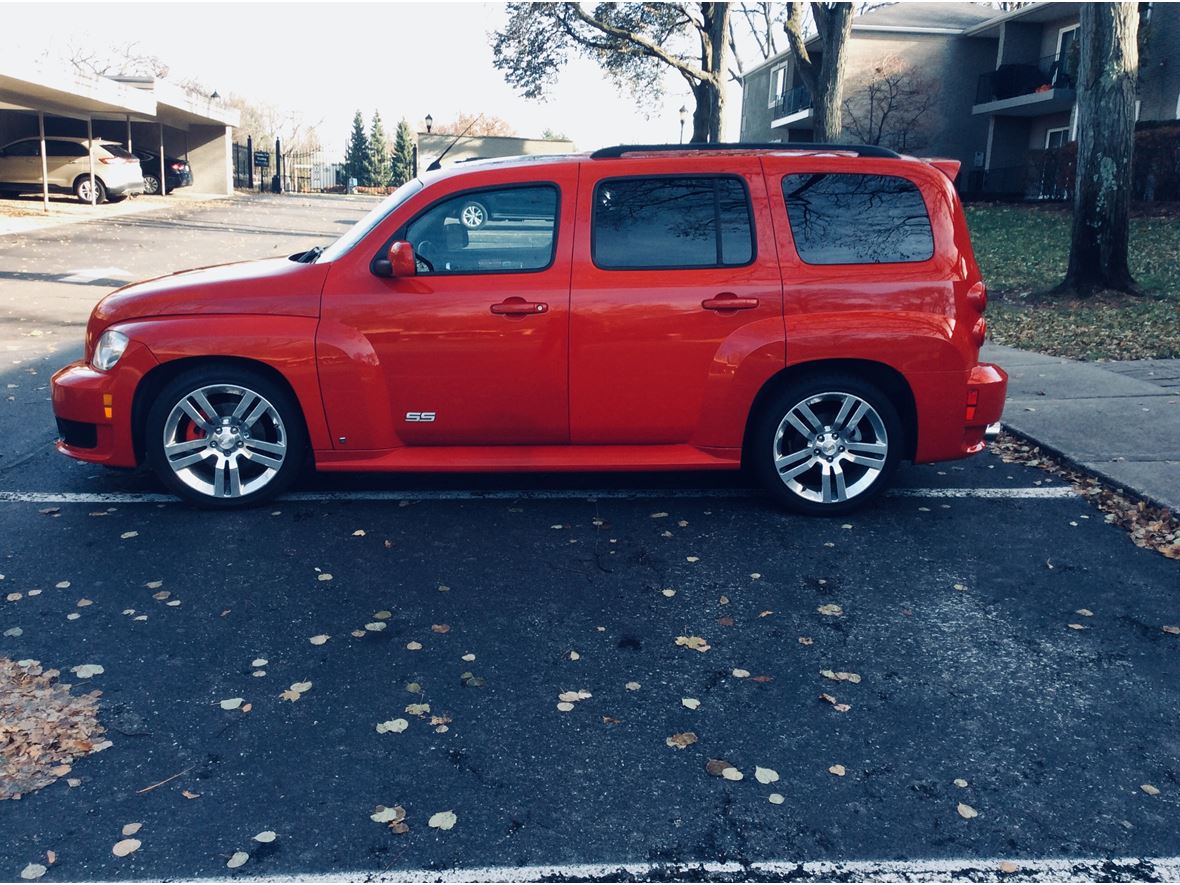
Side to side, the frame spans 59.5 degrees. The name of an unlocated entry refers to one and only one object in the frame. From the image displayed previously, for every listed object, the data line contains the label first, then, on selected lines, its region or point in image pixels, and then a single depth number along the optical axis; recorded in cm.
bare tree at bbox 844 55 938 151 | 3712
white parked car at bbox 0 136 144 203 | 3005
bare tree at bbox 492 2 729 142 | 3162
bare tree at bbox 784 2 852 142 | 2055
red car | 562
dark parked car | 3838
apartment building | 3222
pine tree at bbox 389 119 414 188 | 7575
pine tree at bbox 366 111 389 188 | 7162
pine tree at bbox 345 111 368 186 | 7219
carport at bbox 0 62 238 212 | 2453
